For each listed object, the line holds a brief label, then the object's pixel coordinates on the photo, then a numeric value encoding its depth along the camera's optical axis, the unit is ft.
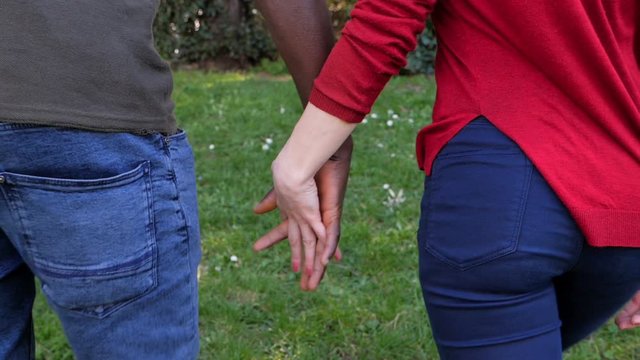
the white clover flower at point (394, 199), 14.23
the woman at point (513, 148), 3.87
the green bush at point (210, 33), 30.40
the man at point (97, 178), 3.84
